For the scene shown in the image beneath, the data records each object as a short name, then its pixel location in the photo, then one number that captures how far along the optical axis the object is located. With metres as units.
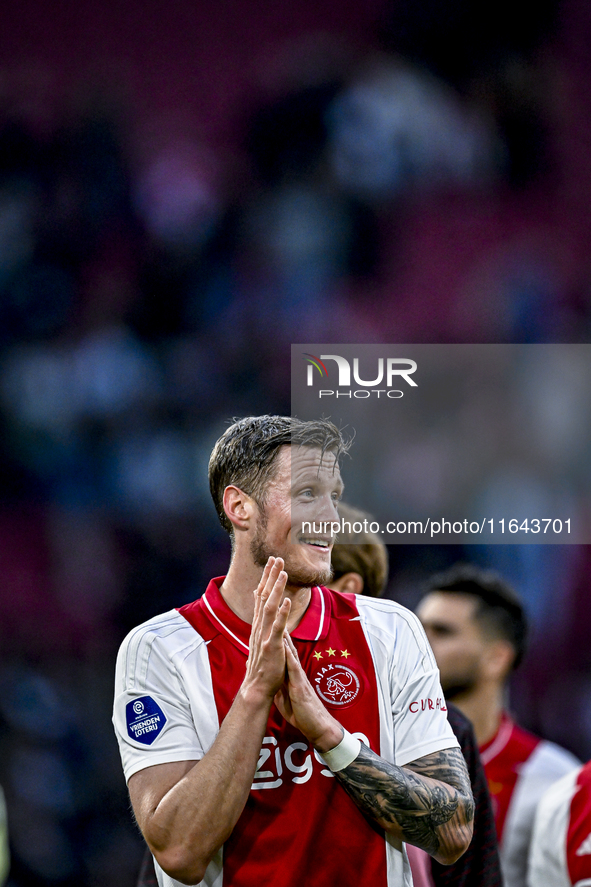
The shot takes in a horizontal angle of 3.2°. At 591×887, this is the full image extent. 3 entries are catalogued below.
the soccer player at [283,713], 16.55
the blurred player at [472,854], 16.92
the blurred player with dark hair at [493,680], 17.94
